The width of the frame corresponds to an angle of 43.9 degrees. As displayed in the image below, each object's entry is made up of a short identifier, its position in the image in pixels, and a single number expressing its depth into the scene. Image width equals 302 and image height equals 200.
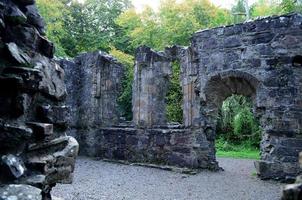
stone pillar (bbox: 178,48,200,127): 12.28
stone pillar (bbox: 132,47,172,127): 13.67
